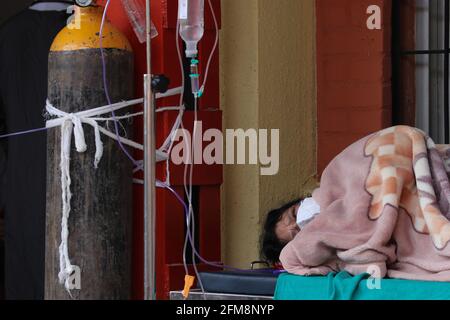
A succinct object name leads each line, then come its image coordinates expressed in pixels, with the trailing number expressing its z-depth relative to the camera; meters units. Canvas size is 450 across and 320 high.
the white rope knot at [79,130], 6.96
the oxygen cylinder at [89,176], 6.98
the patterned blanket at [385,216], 6.16
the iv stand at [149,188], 5.94
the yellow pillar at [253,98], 7.57
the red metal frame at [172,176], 7.22
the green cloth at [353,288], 5.82
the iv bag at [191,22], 6.69
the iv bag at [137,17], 7.20
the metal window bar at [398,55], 7.98
